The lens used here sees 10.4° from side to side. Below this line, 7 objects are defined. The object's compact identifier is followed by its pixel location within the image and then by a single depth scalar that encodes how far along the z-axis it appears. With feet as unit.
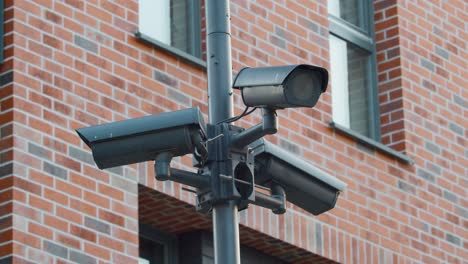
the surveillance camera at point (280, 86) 41.85
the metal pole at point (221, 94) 42.65
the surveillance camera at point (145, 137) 42.61
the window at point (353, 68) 73.02
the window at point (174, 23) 63.84
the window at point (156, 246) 62.16
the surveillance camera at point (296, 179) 44.76
